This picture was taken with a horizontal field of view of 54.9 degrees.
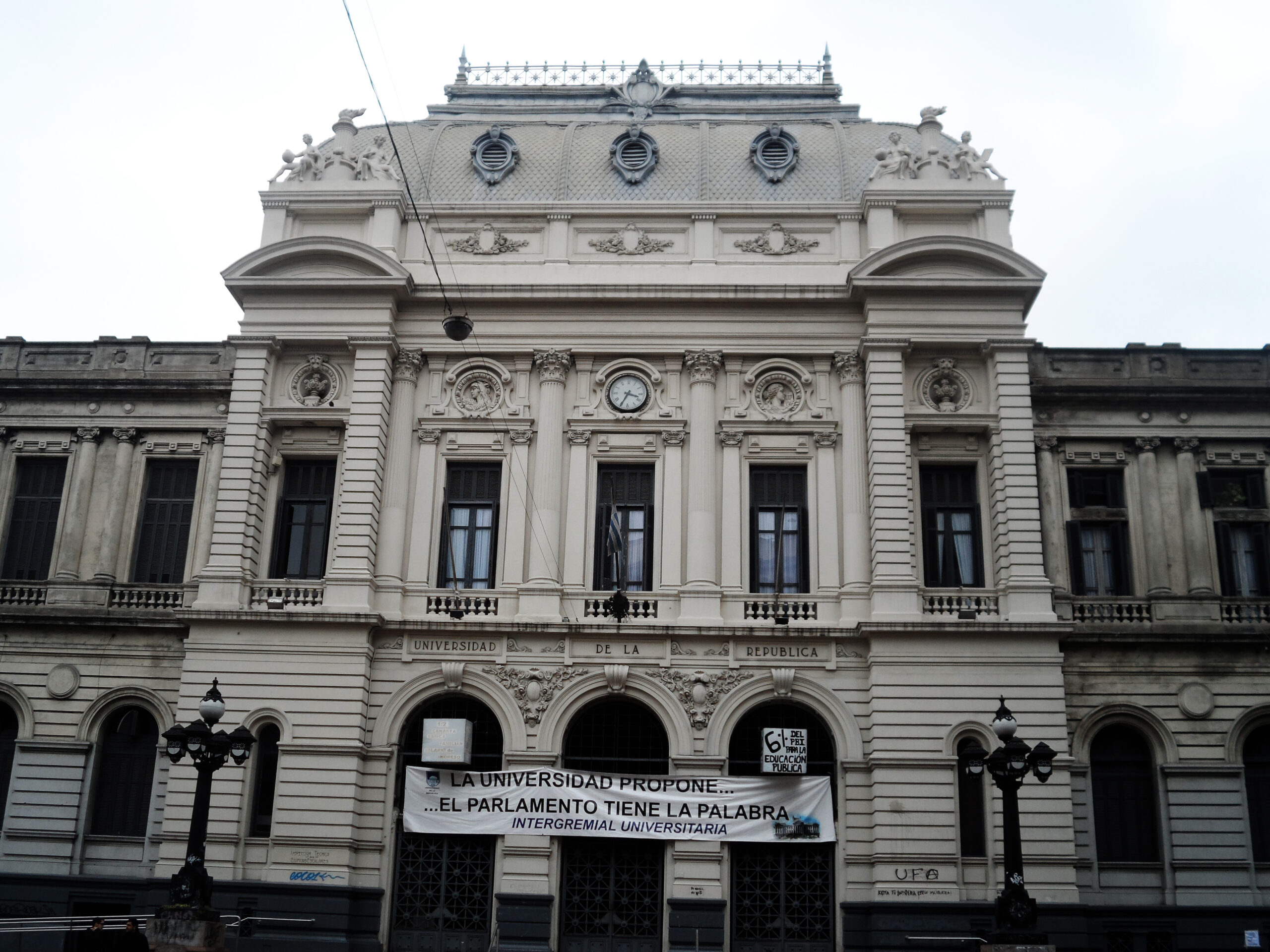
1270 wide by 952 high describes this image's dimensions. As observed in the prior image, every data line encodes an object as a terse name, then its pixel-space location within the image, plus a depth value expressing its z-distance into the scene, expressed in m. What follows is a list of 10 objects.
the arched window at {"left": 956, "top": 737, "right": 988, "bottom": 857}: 25.20
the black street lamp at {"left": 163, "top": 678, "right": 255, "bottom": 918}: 19.33
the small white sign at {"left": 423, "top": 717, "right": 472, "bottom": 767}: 25.61
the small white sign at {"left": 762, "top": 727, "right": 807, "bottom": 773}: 25.45
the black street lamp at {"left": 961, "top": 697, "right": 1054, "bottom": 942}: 18.41
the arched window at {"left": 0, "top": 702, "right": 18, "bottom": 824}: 28.27
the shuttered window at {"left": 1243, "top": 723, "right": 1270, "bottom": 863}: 26.33
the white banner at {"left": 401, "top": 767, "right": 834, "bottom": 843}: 25.23
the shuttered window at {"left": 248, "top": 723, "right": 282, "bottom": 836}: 25.98
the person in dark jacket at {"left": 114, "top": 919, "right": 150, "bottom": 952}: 17.52
